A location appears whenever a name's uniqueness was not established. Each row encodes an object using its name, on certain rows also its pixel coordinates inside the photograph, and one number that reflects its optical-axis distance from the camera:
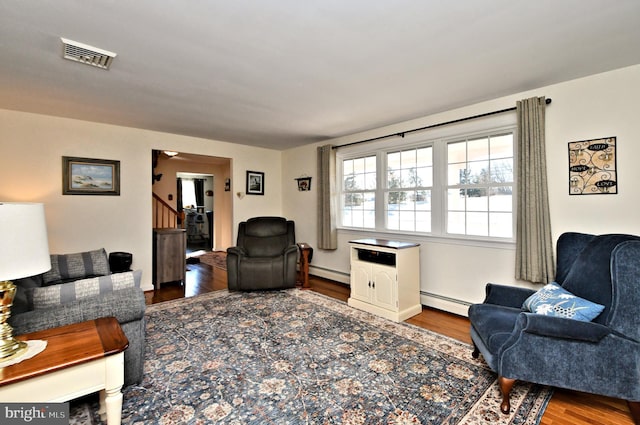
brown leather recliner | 4.10
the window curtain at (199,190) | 10.38
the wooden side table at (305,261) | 4.48
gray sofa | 1.61
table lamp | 1.16
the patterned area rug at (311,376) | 1.73
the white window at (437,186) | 3.14
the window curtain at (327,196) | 4.78
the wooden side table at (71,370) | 1.13
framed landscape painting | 3.78
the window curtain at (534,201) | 2.68
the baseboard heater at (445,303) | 3.32
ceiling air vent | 2.00
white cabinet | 3.23
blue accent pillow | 1.74
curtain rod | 2.95
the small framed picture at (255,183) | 5.55
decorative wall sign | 2.43
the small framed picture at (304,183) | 5.35
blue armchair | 1.60
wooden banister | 5.92
